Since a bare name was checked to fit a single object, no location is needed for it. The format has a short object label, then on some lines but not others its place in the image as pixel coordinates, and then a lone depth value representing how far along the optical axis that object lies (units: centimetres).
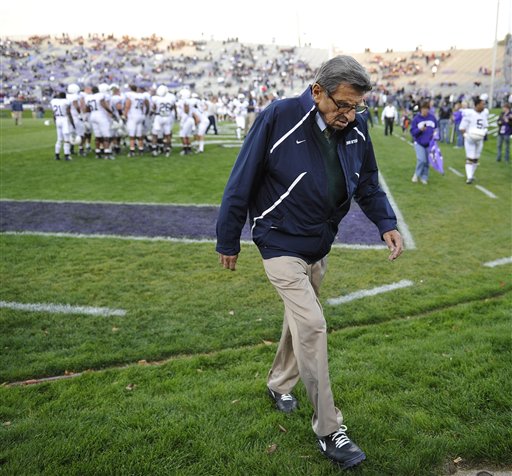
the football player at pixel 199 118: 1735
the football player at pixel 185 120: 1702
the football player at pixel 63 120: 1538
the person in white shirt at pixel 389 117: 2673
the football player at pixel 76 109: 1572
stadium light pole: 3644
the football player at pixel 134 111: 1597
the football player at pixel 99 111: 1560
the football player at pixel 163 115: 1636
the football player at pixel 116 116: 1617
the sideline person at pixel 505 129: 1656
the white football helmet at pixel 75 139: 1640
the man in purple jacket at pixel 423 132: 1242
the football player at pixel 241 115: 2442
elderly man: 279
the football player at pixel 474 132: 1285
